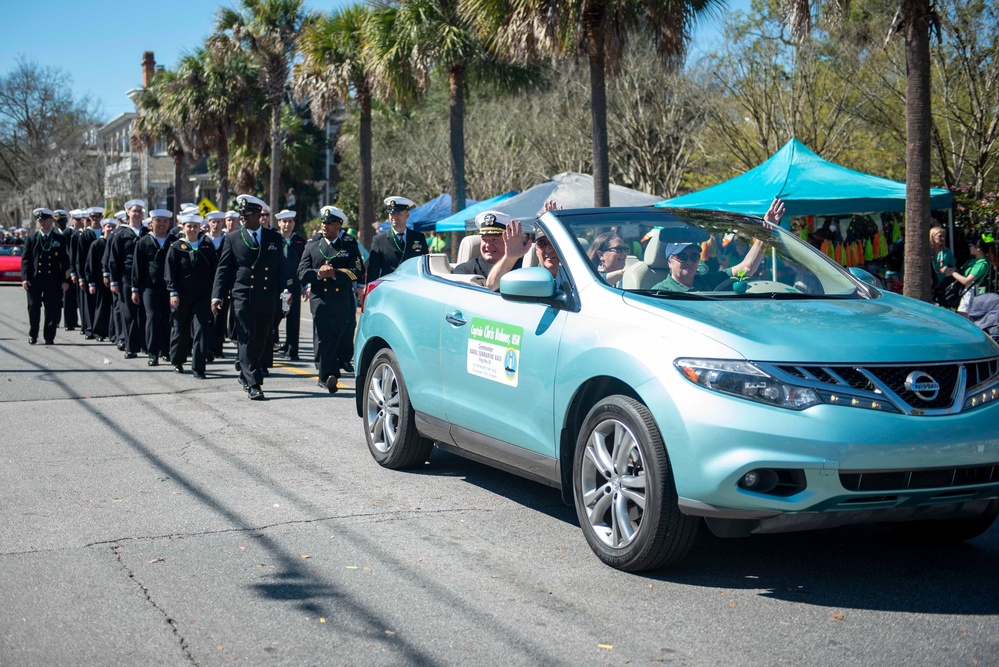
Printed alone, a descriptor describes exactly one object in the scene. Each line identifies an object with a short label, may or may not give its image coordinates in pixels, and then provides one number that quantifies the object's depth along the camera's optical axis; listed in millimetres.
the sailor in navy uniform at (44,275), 17125
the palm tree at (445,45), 24094
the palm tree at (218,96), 39438
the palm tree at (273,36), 37188
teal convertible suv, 4441
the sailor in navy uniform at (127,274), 15430
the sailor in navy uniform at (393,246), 12320
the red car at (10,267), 40438
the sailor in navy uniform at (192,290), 12781
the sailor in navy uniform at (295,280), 14453
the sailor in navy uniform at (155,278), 14172
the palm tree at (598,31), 18297
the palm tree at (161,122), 41656
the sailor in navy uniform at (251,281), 11094
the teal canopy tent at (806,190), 15562
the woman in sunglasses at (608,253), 5762
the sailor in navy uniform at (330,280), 11680
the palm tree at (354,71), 24891
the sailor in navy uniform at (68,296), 18094
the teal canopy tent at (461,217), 24500
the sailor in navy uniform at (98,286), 17438
